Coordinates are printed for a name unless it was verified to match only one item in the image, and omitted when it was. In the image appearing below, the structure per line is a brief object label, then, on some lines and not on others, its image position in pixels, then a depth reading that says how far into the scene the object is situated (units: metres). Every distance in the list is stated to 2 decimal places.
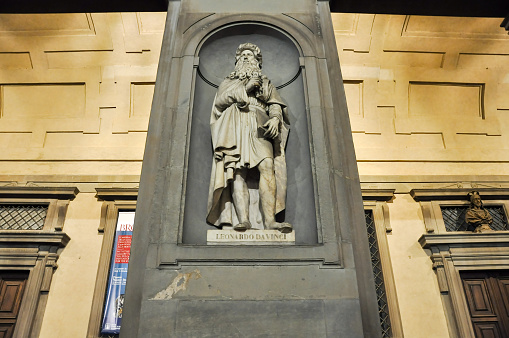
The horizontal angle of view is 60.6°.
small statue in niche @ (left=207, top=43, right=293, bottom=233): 4.77
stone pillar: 3.86
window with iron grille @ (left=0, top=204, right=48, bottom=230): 9.41
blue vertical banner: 8.48
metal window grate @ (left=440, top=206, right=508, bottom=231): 9.62
